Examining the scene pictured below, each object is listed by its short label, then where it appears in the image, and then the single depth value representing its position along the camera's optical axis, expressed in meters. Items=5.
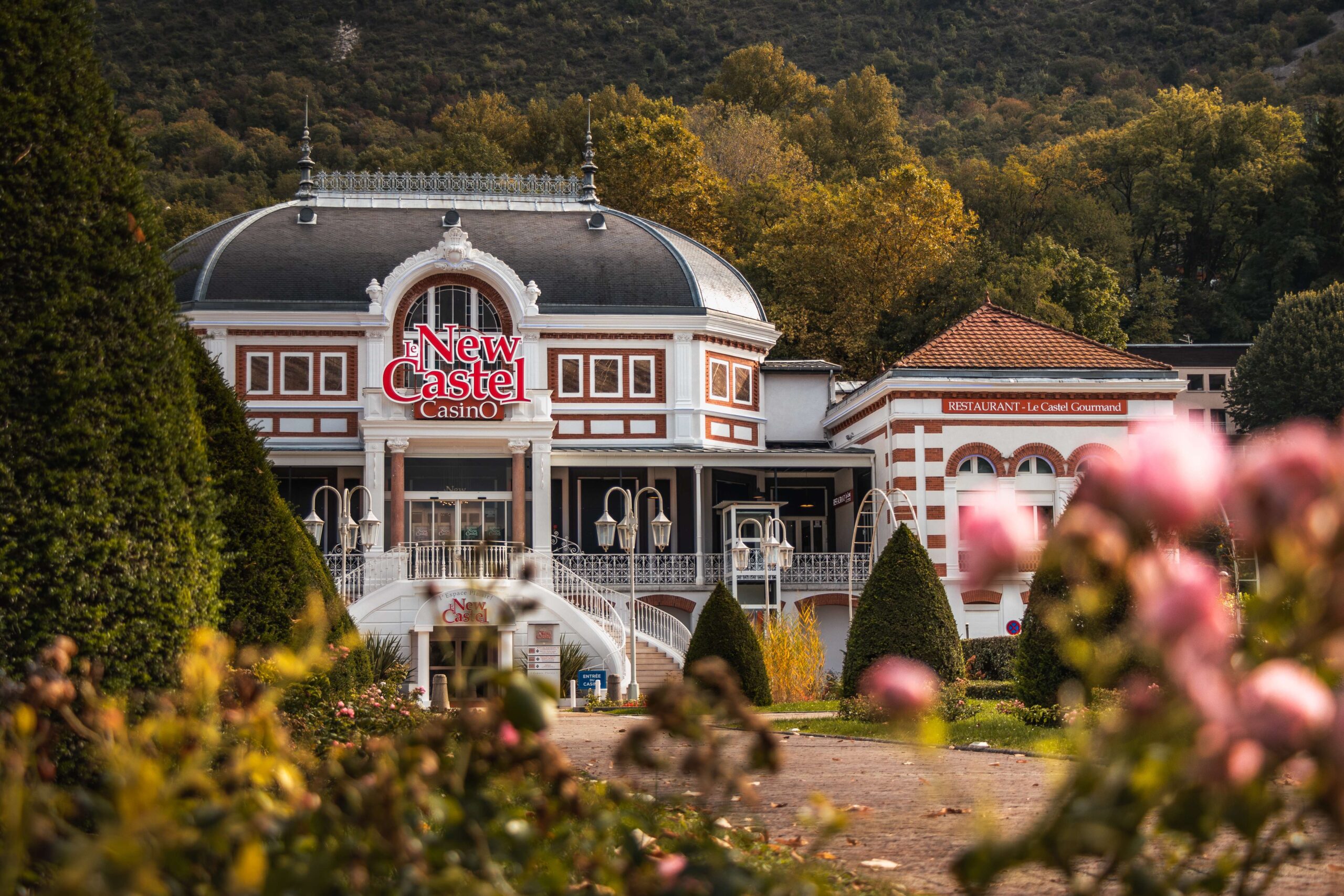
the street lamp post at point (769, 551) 28.50
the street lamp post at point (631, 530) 27.14
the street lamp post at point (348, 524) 27.23
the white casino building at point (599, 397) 35.12
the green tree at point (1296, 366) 50.78
